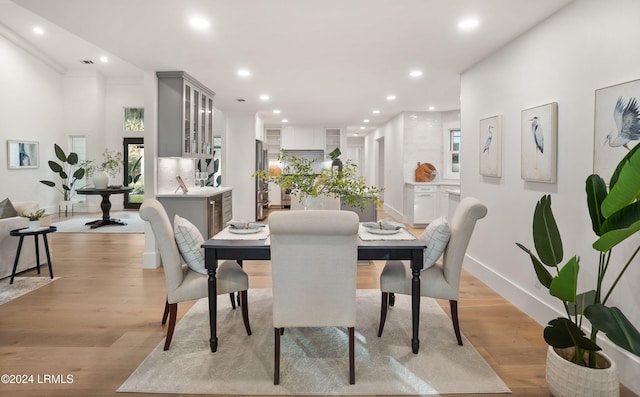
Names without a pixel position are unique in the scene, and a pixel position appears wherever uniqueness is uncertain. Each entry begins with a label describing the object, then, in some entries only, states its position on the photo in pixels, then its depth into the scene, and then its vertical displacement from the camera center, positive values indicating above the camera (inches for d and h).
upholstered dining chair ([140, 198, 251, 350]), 103.0 -26.4
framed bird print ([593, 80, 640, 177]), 88.2 +13.8
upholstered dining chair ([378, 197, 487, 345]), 104.3 -25.8
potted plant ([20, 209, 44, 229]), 164.2 -16.9
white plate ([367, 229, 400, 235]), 114.0 -14.4
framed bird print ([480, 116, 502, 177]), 154.0 +14.9
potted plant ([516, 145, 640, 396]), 65.9 -18.7
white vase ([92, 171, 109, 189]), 310.5 +0.3
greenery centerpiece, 113.5 -0.7
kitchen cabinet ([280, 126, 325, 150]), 423.8 +48.2
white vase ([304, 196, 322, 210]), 117.2 -6.5
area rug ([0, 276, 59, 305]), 147.7 -43.4
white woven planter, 76.0 -39.1
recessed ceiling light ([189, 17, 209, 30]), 125.6 +52.0
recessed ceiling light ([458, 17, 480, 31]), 125.0 +51.9
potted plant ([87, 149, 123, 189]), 339.0 +15.4
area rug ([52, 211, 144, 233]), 291.7 -36.1
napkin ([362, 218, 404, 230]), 118.0 -13.4
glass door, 414.3 +12.4
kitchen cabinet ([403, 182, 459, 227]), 310.0 -14.3
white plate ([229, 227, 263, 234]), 115.3 -14.7
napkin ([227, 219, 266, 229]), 119.8 -13.7
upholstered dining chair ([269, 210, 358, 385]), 83.3 -19.8
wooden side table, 159.8 -22.0
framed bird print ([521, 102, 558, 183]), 119.1 +12.9
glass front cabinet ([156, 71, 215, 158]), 190.7 +33.1
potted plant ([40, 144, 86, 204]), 351.6 +8.4
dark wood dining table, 100.6 -19.0
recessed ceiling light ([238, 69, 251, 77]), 189.9 +54.1
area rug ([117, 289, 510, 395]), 87.0 -45.4
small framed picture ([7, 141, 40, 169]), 324.5 +22.0
